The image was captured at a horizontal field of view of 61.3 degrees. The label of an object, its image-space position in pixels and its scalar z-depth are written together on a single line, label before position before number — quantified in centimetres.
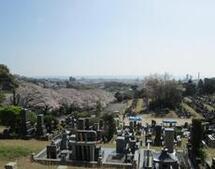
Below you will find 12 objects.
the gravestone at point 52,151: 1529
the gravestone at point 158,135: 1860
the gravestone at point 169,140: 1516
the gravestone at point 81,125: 1777
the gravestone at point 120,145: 1595
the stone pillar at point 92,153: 1491
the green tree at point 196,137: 1533
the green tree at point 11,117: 2065
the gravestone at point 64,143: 1670
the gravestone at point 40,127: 1974
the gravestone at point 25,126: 1971
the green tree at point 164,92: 3689
